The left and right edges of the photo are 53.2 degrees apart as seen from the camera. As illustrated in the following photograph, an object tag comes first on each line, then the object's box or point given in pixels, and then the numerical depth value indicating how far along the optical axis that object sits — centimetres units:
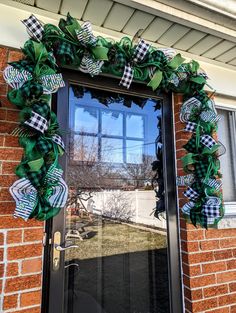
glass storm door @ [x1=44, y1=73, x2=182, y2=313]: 156
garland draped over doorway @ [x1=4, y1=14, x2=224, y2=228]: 121
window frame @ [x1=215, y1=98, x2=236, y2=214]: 209
